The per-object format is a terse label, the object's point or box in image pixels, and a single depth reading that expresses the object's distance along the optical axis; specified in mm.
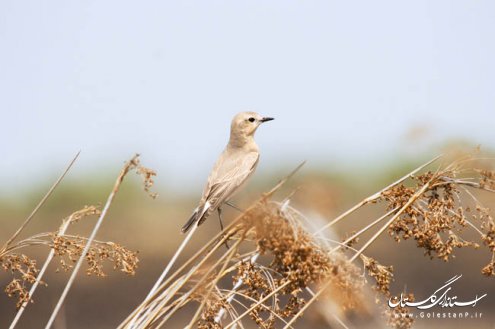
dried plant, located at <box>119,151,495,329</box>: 6797
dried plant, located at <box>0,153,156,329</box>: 7836
